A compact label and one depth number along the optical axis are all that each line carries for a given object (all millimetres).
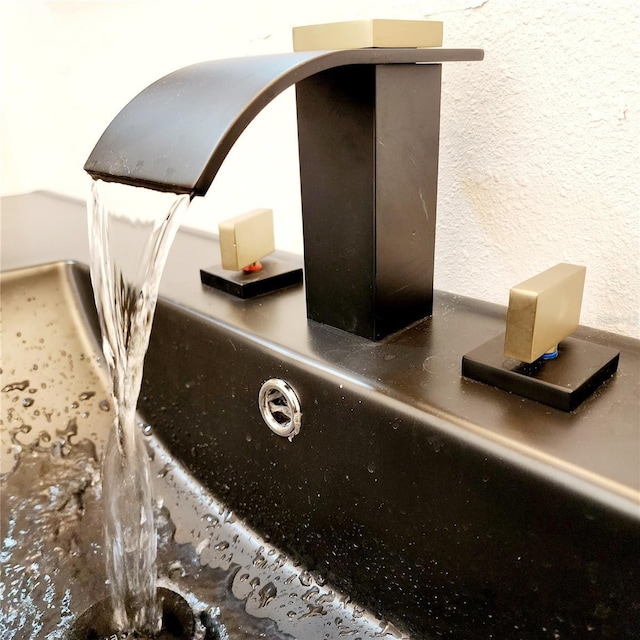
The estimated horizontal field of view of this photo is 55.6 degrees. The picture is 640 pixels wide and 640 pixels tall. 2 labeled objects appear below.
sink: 331
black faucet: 328
